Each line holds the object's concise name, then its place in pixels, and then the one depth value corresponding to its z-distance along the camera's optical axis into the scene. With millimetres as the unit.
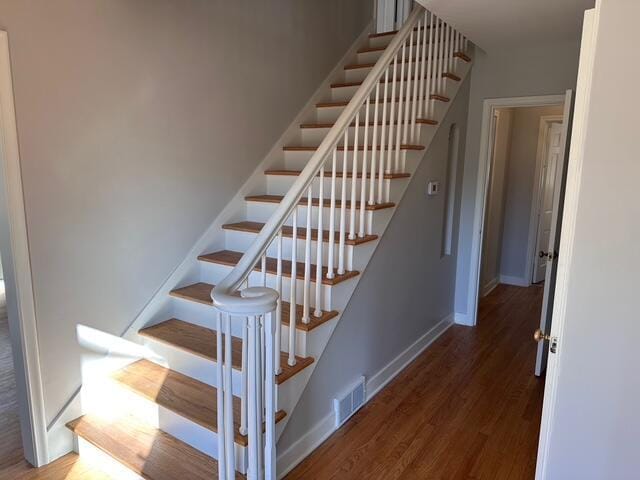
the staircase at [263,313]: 1629
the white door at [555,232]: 2881
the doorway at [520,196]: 5234
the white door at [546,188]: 5449
